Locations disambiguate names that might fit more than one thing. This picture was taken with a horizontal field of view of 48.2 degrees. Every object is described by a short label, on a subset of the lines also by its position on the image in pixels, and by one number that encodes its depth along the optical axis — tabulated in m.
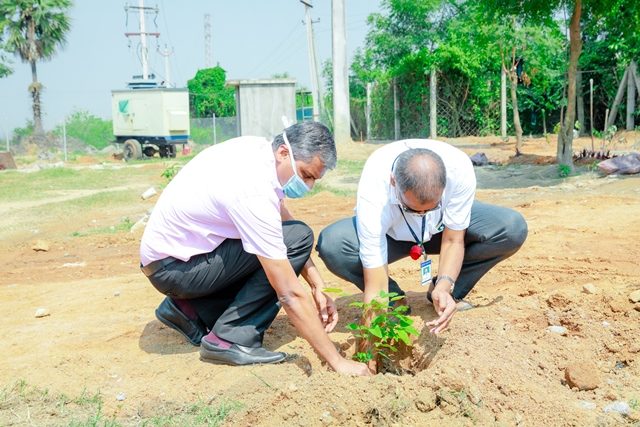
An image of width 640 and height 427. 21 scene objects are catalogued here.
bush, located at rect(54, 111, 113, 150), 31.97
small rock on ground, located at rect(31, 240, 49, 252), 7.54
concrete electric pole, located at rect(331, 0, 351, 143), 19.31
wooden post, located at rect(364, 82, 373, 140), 23.79
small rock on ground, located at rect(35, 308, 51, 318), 4.55
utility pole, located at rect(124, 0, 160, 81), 32.47
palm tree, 28.36
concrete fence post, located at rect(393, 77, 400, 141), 22.44
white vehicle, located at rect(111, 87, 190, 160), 23.38
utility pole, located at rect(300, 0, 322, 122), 18.98
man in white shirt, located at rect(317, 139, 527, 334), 3.04
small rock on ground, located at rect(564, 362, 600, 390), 2.98
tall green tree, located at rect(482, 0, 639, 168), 9.88
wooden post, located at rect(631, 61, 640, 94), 17.10
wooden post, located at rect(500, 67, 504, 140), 19.86
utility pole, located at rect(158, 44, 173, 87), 40.59
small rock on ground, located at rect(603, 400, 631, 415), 2.73
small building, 19.42
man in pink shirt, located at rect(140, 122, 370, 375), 2.96
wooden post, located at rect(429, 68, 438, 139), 20.88
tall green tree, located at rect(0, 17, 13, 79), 27.86
